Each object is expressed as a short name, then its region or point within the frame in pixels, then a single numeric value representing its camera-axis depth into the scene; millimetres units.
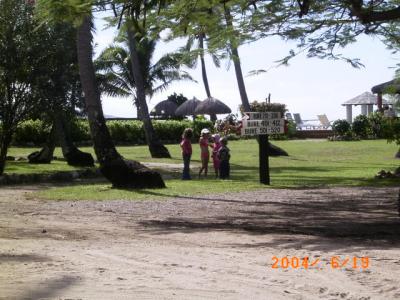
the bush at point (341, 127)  43969
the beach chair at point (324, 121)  53231
